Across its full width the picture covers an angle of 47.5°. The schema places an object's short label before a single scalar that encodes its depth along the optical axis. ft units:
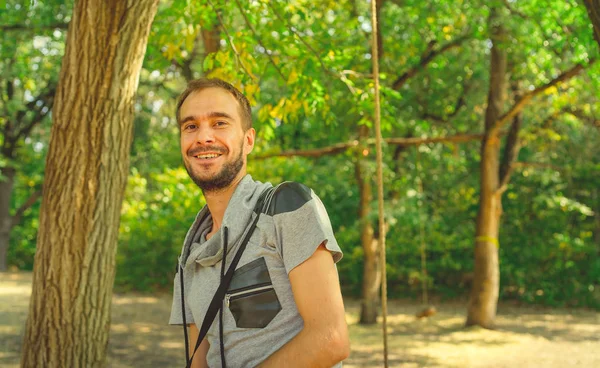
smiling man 5.24
